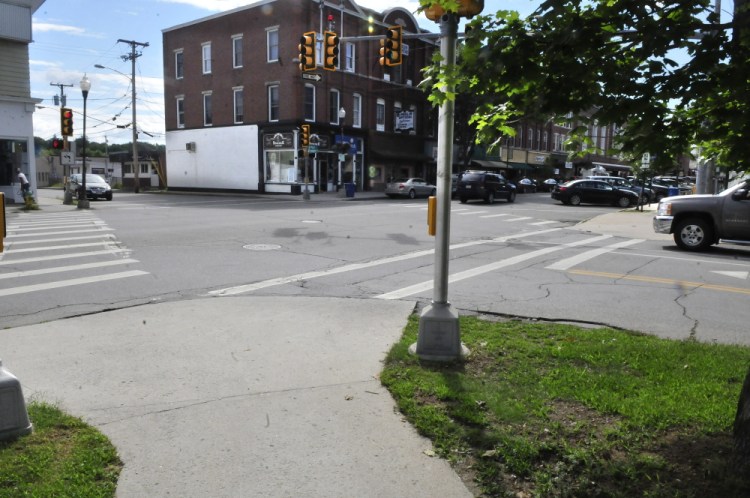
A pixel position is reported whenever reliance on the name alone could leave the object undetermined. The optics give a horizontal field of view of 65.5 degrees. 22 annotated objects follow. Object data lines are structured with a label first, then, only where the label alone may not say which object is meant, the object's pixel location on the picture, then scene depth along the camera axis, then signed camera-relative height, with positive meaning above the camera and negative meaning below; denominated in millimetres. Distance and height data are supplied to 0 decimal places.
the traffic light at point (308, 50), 19906 +4864
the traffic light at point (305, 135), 32719 +3217
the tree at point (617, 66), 3170 +739
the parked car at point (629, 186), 36097 +688
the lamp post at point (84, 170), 25156 +870
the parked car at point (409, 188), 37062 +356
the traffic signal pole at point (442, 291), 5164 -904
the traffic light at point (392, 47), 19438 +4913
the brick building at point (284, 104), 39125 +6530
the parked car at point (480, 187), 31688 +441
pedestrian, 25656 +253
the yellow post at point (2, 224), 3893 -238
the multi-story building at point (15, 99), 26016 +4042
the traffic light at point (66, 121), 24969 +2931
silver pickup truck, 12945 -486
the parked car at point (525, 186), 50188 +797
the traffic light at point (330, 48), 20094 +4973
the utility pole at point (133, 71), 45375 +9623
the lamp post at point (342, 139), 37938 +3757
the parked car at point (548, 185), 55781 +993
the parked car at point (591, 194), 34000 +125
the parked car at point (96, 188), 32406 +122
